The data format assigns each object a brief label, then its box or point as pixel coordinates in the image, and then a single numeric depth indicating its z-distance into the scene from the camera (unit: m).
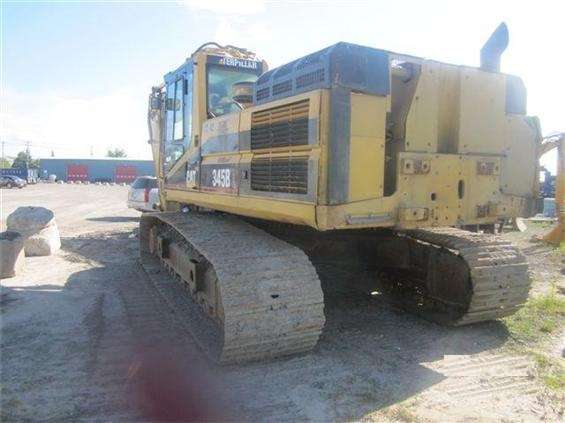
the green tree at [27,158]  87.16
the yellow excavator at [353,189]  4.25
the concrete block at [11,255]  7.90
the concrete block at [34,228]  9.77
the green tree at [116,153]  113.50
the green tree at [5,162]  87.64
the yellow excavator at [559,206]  12.01
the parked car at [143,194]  16.53
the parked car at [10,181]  42.66
